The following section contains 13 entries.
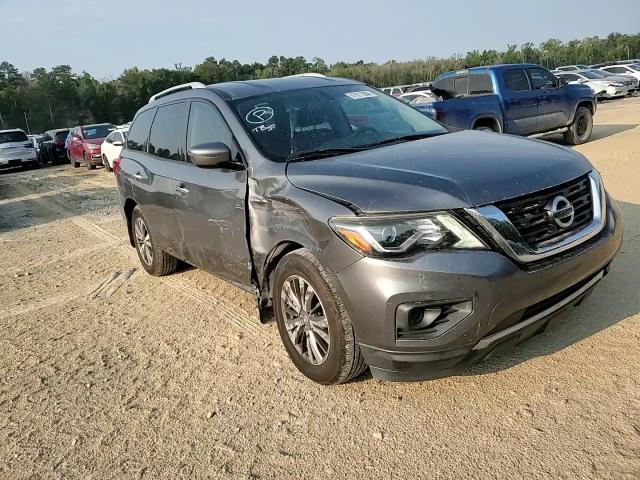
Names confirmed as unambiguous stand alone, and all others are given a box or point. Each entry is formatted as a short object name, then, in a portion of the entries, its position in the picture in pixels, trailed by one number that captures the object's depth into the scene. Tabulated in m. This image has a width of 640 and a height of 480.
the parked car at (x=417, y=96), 16.98
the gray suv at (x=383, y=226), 2.63
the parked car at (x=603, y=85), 26.36
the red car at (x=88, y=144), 19.16
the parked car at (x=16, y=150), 21.61
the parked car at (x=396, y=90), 26.87
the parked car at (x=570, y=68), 34.91
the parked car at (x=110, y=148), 16.30
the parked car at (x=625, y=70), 29.88
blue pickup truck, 10.95
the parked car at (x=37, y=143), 23.73
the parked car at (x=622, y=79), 26.67
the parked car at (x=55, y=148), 24.77
